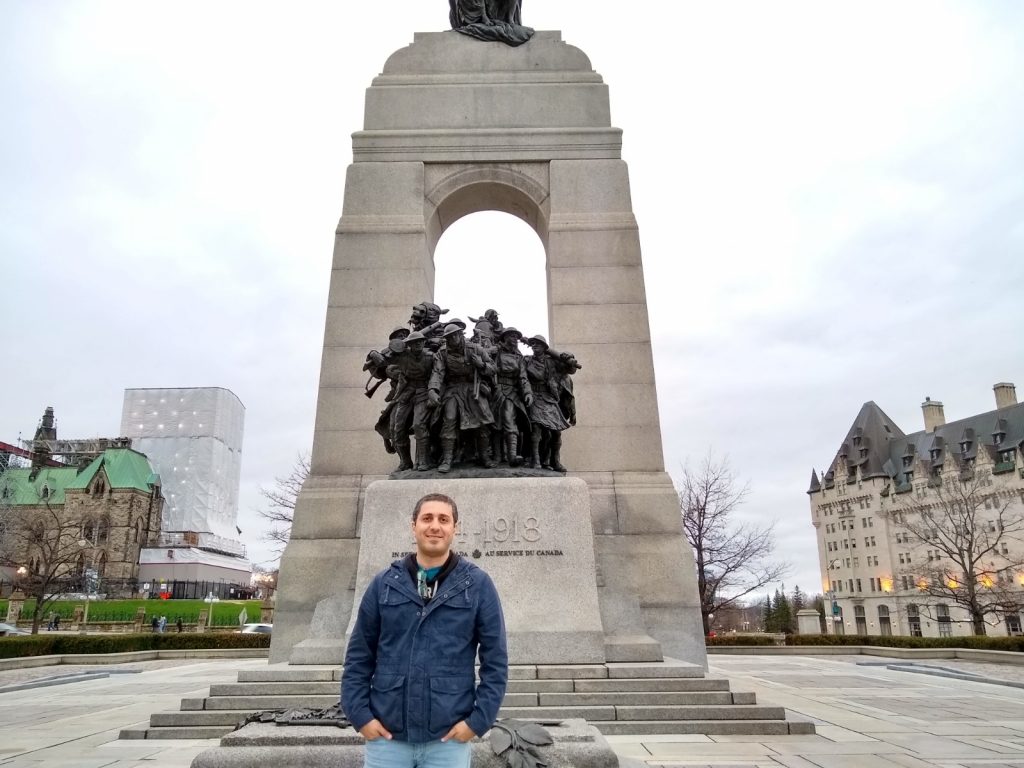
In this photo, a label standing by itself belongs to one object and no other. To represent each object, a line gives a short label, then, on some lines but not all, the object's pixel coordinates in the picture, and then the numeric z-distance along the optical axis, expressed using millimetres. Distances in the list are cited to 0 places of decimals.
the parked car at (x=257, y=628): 31025
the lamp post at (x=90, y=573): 72250
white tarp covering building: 86062
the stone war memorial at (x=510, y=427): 7730
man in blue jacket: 2990
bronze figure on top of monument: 16234
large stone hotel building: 61031
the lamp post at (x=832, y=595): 71556
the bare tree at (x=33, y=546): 39644
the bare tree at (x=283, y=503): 40750
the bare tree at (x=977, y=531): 38281
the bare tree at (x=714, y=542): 32438
